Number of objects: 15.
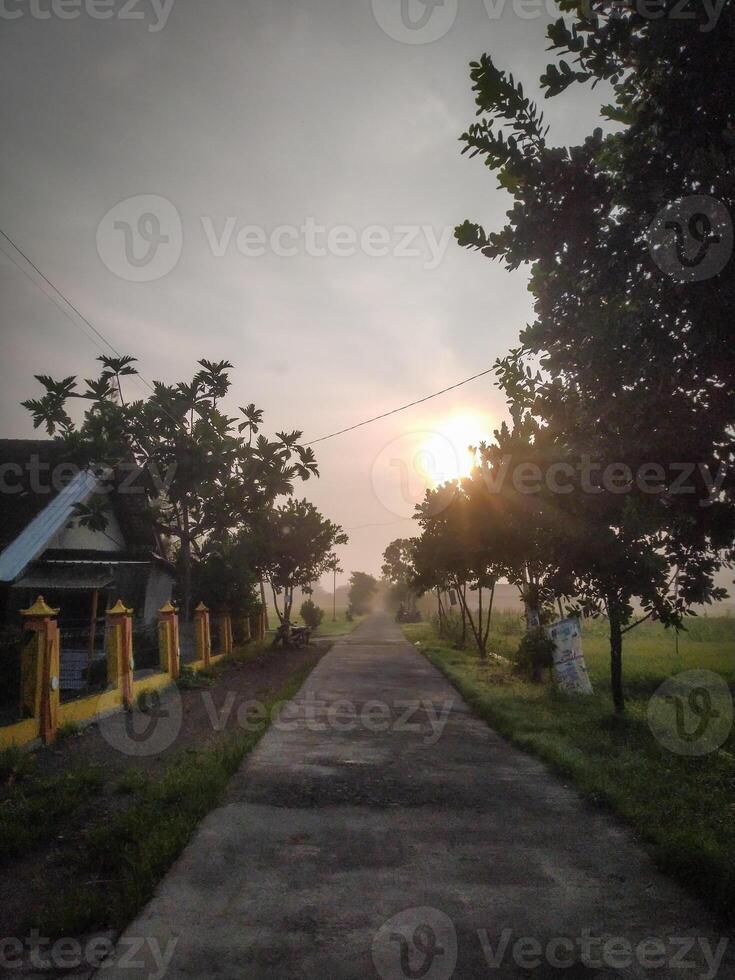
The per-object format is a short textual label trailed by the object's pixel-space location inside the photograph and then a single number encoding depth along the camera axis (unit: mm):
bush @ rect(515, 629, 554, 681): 14141
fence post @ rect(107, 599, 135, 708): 9961
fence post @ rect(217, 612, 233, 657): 18922
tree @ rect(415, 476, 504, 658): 15320
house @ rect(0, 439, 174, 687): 12945
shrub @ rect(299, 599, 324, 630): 42781
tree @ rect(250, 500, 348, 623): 28297
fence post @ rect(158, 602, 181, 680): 12953
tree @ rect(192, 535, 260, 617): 18750
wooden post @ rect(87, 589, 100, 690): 11653
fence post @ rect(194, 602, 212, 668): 15906
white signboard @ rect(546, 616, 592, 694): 11930
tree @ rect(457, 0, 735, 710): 3596
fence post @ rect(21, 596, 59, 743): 7492
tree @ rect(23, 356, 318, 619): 16484
